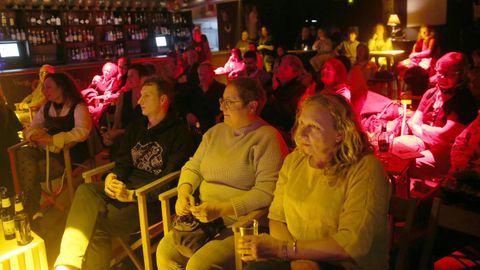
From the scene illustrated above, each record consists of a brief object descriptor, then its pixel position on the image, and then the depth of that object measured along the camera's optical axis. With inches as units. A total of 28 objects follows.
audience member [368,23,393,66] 392.1
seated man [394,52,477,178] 116.3
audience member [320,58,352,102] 146.0
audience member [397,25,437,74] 335.0
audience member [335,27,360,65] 406.6
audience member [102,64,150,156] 163.6
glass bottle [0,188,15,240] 86.0
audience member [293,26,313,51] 455.2
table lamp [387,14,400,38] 438.3
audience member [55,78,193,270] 93.7
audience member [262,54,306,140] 135.8
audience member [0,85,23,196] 138.6
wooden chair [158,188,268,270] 77.4
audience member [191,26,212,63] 332.5
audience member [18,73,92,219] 135.3
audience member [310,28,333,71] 293.4
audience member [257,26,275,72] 420.2
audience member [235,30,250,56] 421.1
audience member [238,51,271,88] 221.5
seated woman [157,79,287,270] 83.3
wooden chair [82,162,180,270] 92.8
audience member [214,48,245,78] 298.1
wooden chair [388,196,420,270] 69.8
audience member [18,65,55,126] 193.0
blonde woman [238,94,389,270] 61.4
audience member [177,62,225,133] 169.6
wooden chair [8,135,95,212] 132.7
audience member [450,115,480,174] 104.1
